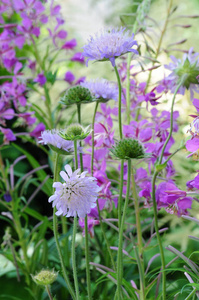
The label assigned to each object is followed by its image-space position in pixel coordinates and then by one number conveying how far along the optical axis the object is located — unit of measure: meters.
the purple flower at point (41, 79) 1.12
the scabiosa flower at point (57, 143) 0.73
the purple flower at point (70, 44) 1.27
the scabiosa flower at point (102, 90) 0.81
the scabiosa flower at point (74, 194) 0.70
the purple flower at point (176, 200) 0.75
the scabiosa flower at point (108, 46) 0.73
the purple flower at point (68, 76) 1.24
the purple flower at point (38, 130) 1.13
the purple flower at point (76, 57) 1.27
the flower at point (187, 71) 0.80
